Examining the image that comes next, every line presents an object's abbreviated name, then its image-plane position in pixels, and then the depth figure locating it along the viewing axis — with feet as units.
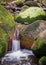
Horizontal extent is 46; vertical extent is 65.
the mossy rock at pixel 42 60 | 13.77
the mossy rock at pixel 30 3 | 38.89
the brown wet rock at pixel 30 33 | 17.23
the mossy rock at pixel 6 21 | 15.62
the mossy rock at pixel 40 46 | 14.29
